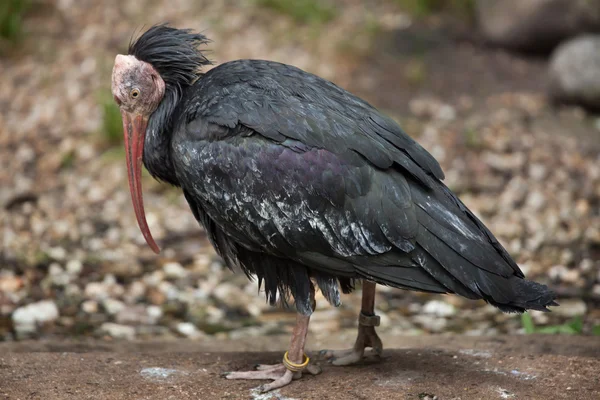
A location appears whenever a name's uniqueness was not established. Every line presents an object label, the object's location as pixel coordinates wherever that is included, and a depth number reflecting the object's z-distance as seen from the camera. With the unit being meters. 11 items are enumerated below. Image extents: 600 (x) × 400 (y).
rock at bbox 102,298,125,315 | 12.17
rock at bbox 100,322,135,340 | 11.44
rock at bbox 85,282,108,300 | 12.47
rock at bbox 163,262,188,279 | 13.21
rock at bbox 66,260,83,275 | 13.07
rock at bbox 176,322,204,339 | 11.59
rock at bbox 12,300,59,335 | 11.42
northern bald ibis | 7.82
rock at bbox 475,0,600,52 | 18.55
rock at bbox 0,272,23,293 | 12.37
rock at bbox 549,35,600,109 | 17.48
